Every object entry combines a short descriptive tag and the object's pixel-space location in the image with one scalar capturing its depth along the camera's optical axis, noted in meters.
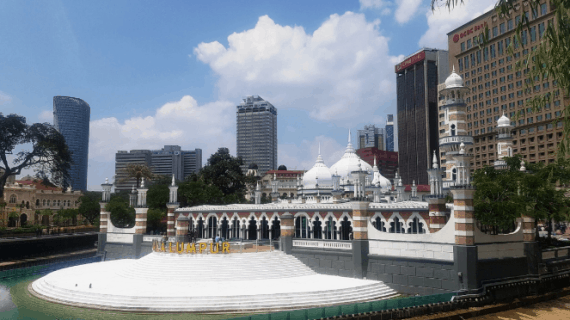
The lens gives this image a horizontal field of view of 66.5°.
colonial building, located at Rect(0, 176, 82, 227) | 76.20
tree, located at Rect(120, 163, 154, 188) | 70.81
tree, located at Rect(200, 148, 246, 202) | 75.62
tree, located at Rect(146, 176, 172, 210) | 61.31
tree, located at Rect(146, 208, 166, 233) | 54.35
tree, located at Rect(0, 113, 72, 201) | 57.37
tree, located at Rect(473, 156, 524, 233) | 29.91
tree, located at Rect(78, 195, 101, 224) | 68.50
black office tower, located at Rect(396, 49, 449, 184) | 145.12
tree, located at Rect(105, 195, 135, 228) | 55.00
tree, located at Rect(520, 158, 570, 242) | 32.62
